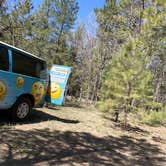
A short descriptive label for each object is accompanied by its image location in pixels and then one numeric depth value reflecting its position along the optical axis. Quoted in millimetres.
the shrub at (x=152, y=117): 6896
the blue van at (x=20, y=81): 4734
